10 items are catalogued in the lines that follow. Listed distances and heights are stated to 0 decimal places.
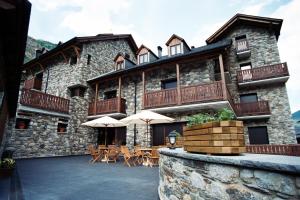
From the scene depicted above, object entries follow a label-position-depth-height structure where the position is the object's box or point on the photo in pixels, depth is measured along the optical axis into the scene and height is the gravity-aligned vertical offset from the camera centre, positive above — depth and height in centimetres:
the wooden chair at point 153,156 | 815 -90
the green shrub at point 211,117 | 238 +27
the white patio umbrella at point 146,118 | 884 +91
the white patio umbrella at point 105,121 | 1000 +89
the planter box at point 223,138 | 215 -3
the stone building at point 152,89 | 1070 +340
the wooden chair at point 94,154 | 930 -89
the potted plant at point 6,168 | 538 -92
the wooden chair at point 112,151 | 919 -75
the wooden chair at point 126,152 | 834 -73
